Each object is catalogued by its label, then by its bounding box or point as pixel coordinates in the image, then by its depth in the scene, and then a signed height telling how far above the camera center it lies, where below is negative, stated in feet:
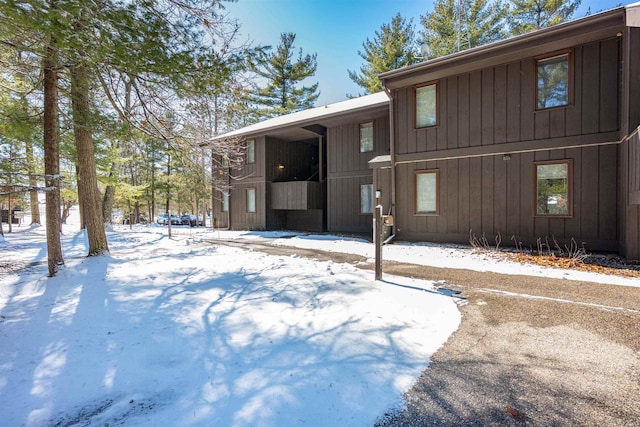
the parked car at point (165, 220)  84.85 -3.78
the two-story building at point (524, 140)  20.74 +5.03
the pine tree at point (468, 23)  59.98 +36.26
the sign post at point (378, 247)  15.76 -2.22
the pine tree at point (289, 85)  74.69 +31.28
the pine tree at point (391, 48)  65.87 +34.40
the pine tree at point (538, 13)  54.90 +35.51
